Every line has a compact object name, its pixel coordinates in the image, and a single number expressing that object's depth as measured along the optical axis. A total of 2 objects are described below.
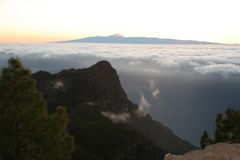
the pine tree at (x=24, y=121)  15.31
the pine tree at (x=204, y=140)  32.50
